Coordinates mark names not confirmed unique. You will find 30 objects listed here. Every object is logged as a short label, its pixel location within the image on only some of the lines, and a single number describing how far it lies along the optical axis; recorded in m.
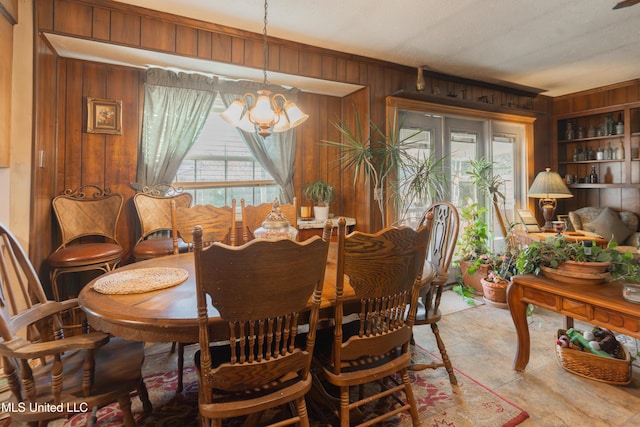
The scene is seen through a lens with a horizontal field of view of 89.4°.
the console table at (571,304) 1.59
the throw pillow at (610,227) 4.11
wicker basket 1.91
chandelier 2.00
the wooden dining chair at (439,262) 1.91
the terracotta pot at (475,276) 3.60
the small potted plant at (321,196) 3.64
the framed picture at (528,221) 4.23
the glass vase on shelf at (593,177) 4.74
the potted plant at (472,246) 3.67
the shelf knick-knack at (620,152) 4.36
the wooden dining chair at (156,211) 2.89
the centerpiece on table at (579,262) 1.85
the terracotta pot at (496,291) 3.25
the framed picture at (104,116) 2.90
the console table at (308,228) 3.42
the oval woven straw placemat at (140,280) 1.41
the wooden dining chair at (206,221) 2.23
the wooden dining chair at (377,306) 1.23
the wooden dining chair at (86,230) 2.43
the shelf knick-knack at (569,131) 4.91
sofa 4.11
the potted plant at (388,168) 3.39
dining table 1.15
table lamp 4.18
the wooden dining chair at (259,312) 1.02
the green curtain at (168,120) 3.08
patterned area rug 1.64
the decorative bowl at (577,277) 1.85
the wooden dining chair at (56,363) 1.11
